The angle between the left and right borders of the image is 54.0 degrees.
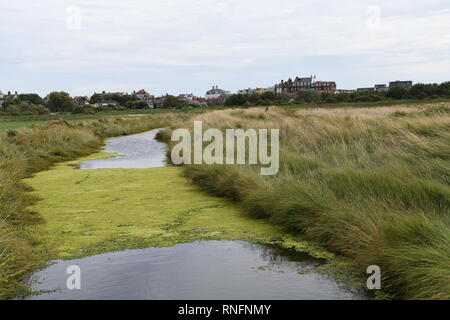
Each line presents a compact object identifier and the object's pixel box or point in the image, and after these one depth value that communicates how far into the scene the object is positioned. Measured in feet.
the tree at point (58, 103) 311.47
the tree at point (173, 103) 339.36
